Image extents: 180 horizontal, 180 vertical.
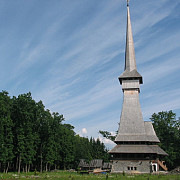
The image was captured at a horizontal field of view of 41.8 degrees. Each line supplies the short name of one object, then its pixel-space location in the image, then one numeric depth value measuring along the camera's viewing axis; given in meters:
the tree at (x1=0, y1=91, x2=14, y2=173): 40.12
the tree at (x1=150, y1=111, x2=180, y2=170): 56.44
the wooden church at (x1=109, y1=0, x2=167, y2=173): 38.84
